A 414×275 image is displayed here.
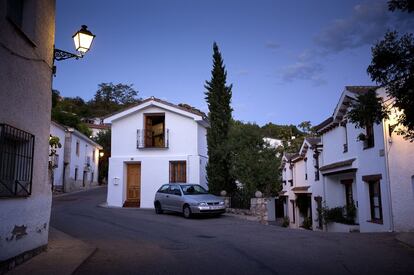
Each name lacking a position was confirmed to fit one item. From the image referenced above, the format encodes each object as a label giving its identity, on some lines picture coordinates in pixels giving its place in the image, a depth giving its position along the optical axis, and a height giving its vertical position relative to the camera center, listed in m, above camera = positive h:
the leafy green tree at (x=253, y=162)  20.97 +1.25
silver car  17.67 -0.71
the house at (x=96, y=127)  65.32 +9.96
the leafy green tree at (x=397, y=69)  7.34 +2.28
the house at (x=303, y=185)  25.50 +0.00
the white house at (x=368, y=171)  15.34 +0.61
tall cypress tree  22.89 +3.45
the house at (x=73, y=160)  35.55 +2.65
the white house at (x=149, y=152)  24.84 +2.16
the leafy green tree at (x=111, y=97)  85.43 +20.04
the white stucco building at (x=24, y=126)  7.00 +1.21
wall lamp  9.80 +3.61
